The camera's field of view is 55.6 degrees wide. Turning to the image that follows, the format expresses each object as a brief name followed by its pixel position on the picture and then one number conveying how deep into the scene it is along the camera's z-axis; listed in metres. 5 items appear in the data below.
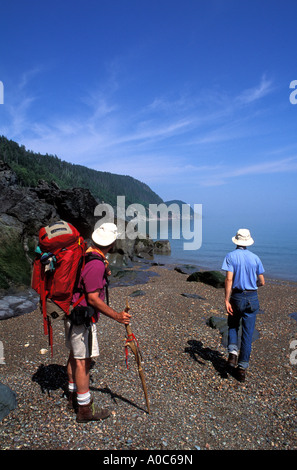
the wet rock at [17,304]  9.60
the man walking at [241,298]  5.66
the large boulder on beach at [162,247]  40.78
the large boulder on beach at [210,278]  16.38
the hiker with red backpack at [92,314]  3.71
